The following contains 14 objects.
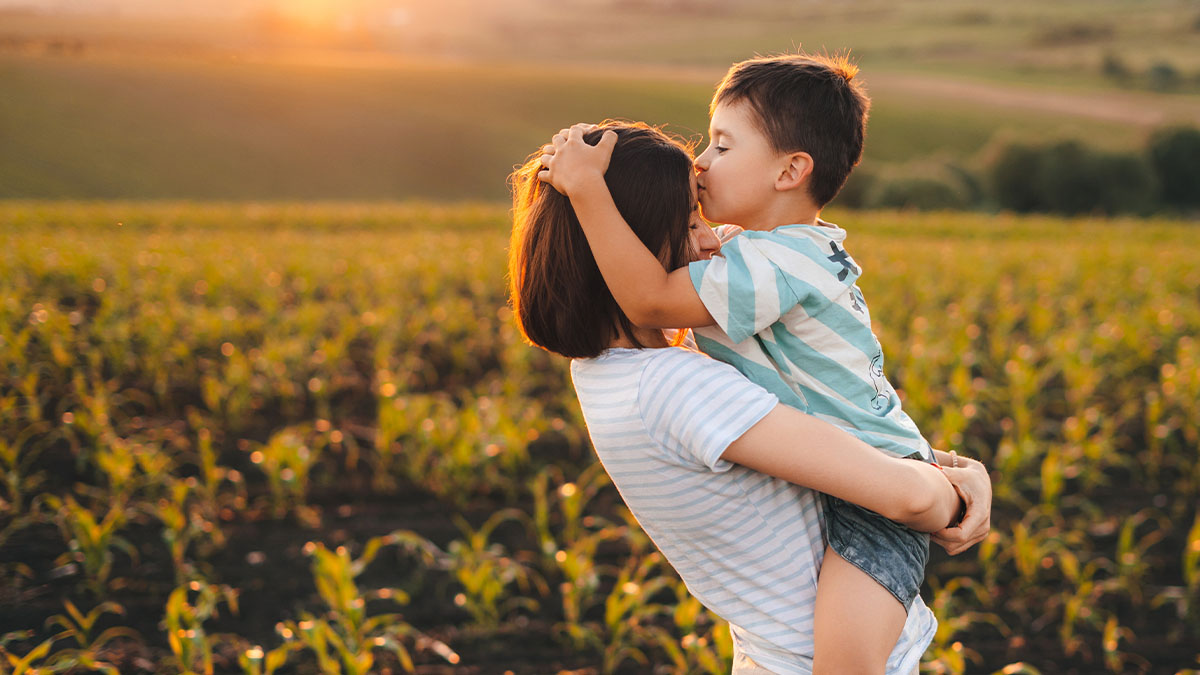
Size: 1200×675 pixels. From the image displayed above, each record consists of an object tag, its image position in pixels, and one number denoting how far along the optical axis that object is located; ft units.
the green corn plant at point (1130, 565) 11.31
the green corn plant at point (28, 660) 8.04
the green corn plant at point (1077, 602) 10.42
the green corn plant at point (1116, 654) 9.86
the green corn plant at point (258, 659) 8.70
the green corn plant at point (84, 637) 8.52
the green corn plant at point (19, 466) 12.74
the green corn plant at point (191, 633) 8.96
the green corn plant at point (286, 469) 13.09
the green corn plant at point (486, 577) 10.64
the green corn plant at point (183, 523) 11.46
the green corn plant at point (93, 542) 11.03
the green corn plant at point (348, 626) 9.07
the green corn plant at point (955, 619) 8.77
